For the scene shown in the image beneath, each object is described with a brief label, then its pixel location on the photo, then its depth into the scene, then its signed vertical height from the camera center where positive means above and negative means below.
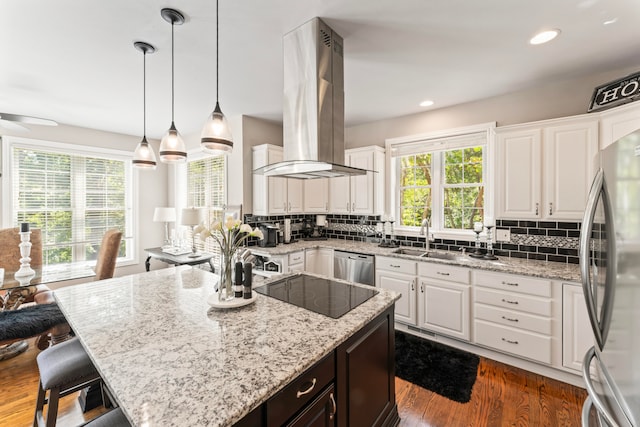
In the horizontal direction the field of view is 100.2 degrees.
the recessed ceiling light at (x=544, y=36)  1.90 +1.28
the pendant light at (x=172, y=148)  2.18 +0.52
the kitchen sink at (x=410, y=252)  3.29 -0.51
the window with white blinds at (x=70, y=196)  3.72 +0.25
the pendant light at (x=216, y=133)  1.79 +0.53
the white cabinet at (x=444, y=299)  2.66 -0.91
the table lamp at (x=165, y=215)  4.30 -0.06
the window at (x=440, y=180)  3.26 +0.41
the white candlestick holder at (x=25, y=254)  2.73 -0.45
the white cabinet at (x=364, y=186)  3.71 +0.37
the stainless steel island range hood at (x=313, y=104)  1.81 +0.77
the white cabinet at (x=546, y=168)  2.33 +0.41
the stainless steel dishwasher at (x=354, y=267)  3.26 -0.70
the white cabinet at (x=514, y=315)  2.27 -0.93
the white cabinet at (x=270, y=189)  3.67 +0.32
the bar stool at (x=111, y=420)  1.10 -0.88
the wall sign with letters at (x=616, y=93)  2.00 +0.94
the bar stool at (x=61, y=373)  1.31 -0.83
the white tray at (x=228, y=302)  1.45 -0.50
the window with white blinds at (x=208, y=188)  4.18 +0.39
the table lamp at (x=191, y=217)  3.79 -0.08
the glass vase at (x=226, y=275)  1.51 -0.36
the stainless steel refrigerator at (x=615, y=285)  0.79 -0.26
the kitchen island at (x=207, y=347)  0.80 -0.55
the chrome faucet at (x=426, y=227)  3.30 -0.21
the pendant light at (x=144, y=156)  2.47 +0.52
